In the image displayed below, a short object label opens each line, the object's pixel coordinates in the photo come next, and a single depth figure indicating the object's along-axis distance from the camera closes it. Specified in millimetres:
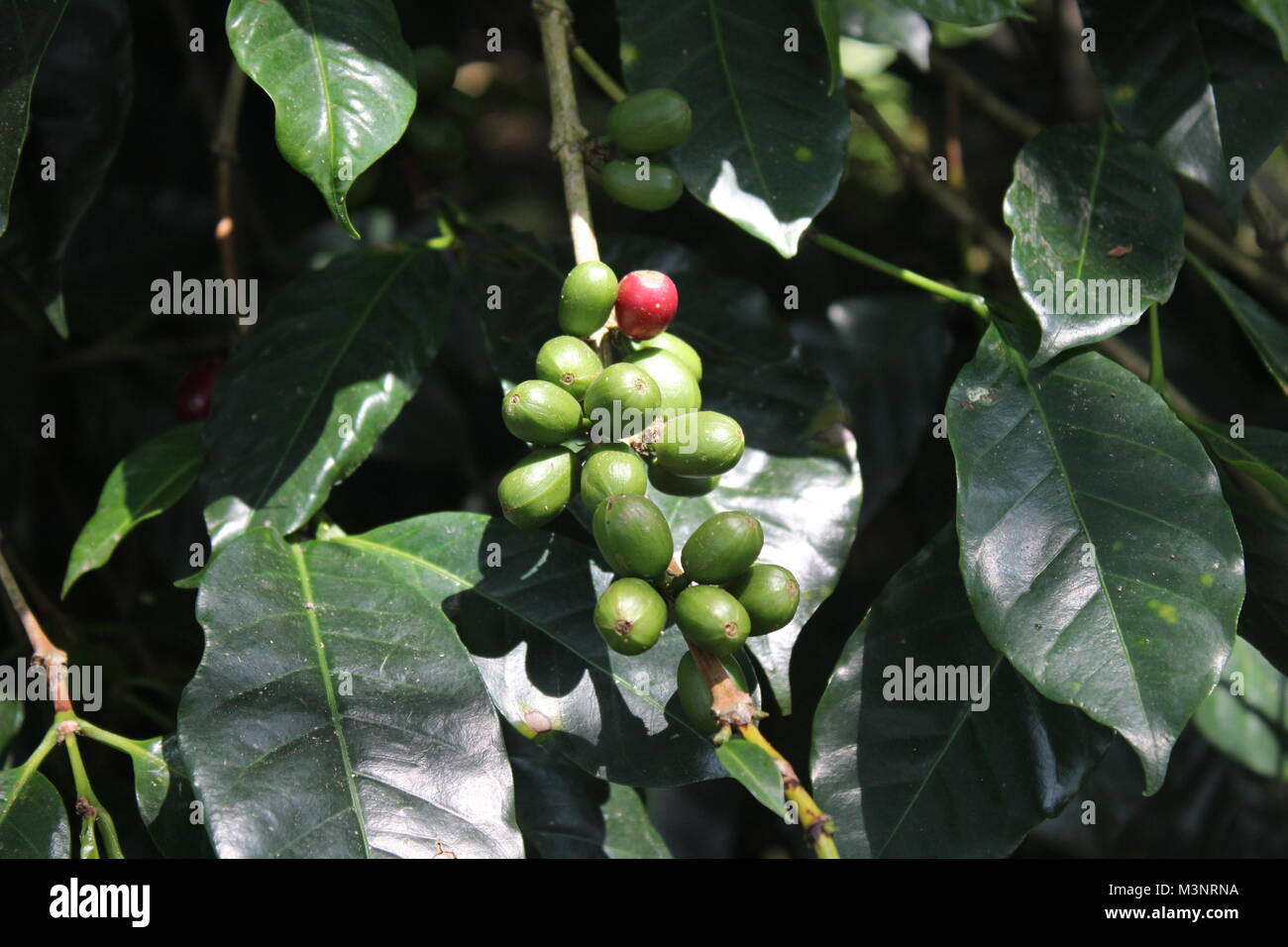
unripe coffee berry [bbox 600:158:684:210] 731
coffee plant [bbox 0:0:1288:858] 694
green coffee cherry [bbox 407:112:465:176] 786
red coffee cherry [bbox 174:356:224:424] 818
